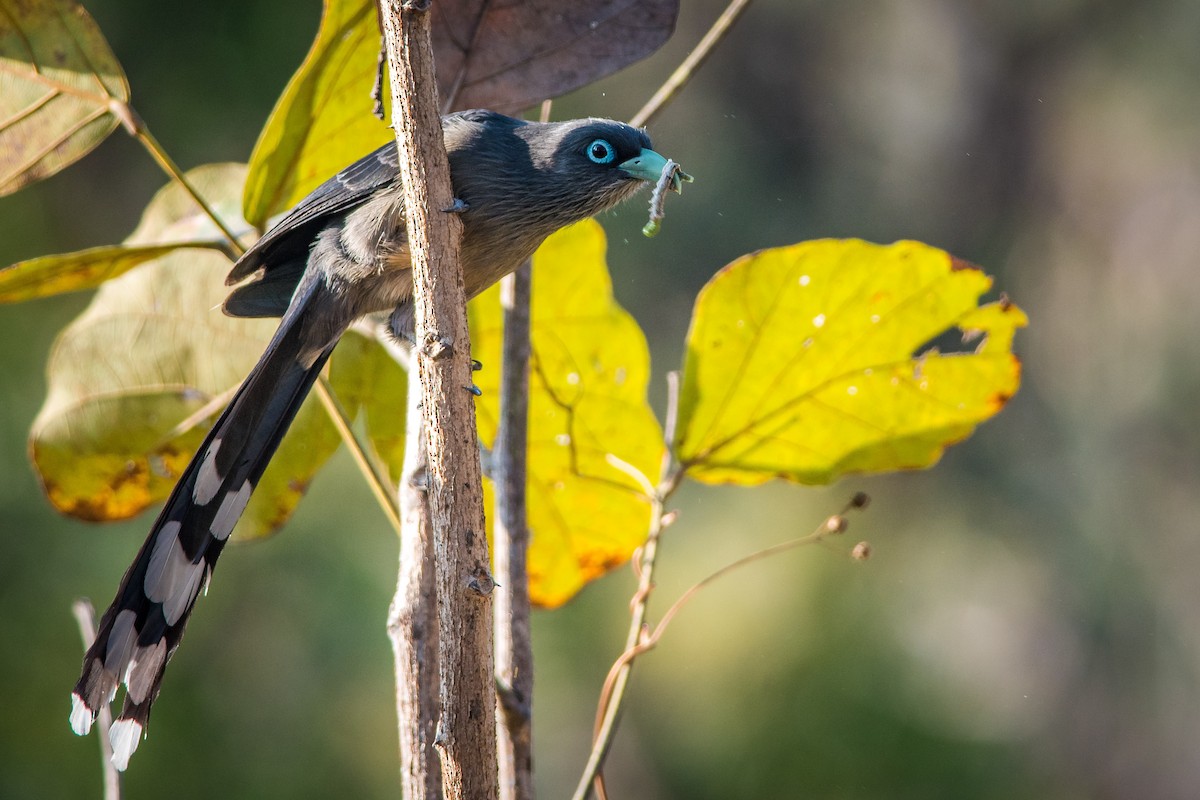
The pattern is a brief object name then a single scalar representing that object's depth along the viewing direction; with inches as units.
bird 315.9
